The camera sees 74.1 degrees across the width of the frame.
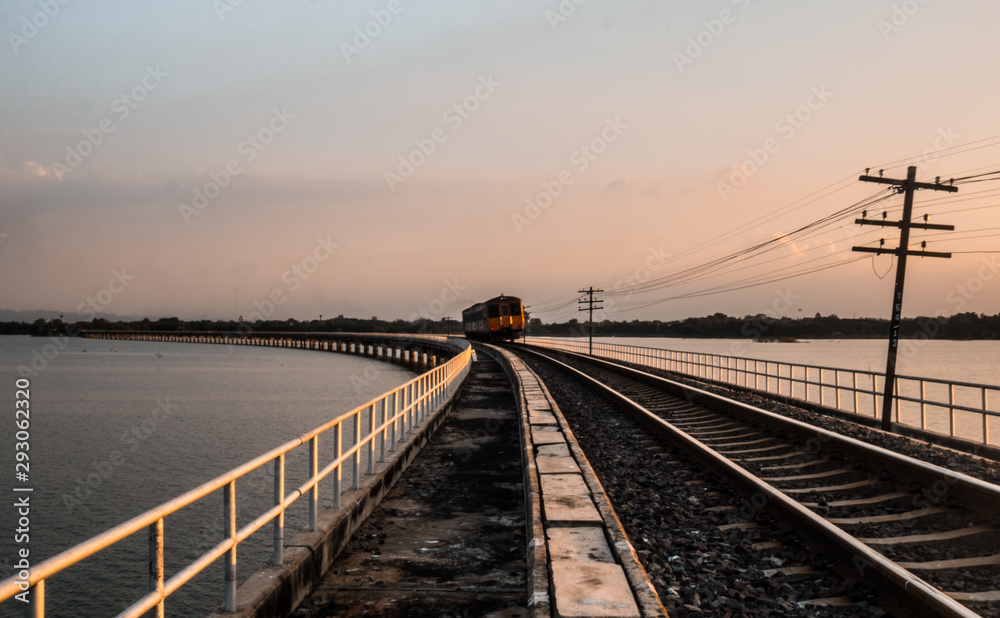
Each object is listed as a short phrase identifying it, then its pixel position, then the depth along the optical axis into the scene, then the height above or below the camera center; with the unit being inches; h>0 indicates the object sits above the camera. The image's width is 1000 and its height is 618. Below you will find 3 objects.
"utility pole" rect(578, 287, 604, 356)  2620.6 +111.5
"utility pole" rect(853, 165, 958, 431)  711.7 +109.2
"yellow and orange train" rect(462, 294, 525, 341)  2240.4 +31.2
